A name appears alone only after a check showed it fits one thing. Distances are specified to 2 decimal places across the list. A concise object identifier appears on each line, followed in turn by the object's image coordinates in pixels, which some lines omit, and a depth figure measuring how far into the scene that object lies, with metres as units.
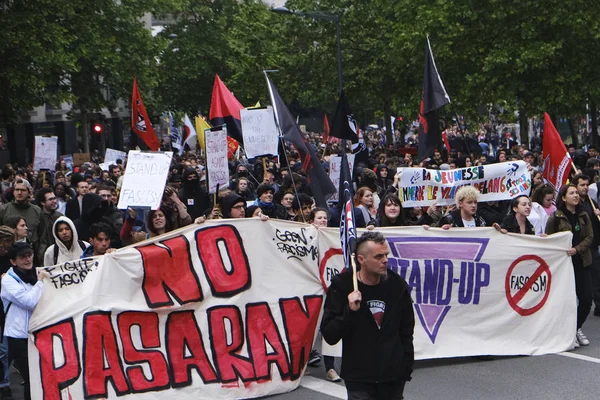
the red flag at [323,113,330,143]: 28.73
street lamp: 31.26
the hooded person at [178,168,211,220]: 13.09
